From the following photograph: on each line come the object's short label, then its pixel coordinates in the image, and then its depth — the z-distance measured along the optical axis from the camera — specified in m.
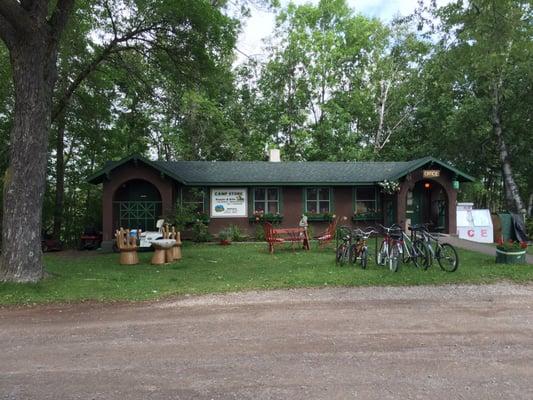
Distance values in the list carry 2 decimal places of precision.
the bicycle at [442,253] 9.52
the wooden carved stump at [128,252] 11.74
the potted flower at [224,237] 16.61
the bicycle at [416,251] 9.80
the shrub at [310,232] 17.73
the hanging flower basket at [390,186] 17.81
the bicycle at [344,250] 10.66
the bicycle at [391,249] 9.62
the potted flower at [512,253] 10.43
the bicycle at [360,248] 10.14
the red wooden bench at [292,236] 13.49
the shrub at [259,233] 17.88
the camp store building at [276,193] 17.03
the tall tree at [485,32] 10.93
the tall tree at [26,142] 8.38
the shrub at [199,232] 17.20
